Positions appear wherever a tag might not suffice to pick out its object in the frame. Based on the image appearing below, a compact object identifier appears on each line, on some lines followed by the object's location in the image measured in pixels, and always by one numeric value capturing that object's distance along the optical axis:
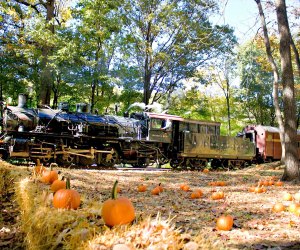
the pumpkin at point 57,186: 3.56
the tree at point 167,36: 23.02
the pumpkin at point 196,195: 5.31
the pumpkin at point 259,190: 5.96
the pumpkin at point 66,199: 2.61
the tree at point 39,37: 16.59
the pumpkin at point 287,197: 4.98
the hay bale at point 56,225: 2.00
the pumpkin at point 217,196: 5.15
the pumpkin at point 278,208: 4.05
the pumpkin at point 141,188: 5.98
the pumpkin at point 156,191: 5.61
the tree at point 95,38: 18.94
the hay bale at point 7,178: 5.18
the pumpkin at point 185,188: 6.30
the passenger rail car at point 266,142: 23.03
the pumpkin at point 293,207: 3.95
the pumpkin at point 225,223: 3.00
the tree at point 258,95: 32.75
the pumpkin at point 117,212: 2.11
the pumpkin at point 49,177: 4.30
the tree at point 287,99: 8.01
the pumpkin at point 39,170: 5.00
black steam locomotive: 12.71
